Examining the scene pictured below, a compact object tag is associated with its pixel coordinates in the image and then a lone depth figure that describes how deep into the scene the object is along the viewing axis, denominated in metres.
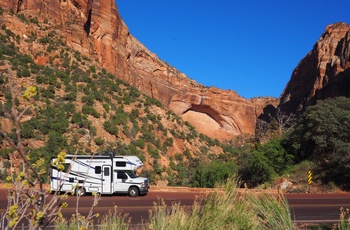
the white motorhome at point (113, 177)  18.11
